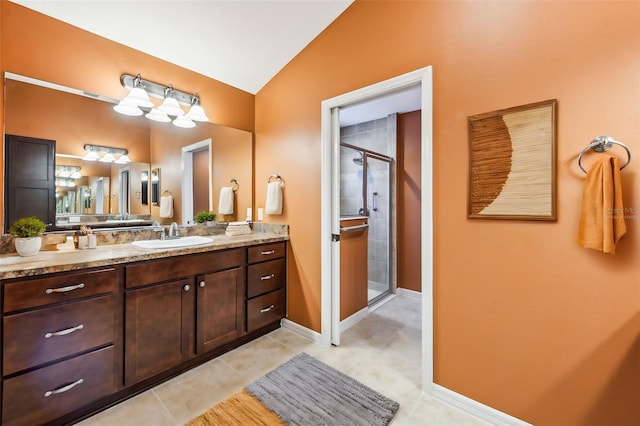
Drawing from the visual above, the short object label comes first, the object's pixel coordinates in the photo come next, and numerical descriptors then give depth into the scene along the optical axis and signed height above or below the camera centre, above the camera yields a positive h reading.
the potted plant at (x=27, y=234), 1.60 -0.13
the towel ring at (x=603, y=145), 1.20 +0.31
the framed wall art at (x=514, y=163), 1.39 +0.27
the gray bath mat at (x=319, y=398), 1.58 -1.18
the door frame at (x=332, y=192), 2.03 +0.18
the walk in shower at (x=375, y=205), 3.71 +0.11
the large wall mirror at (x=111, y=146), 1.83 +0.52
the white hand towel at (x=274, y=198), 2.68 +0.14
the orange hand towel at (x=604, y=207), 1.18 +0.03
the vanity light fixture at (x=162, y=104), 2.09 +0.90
